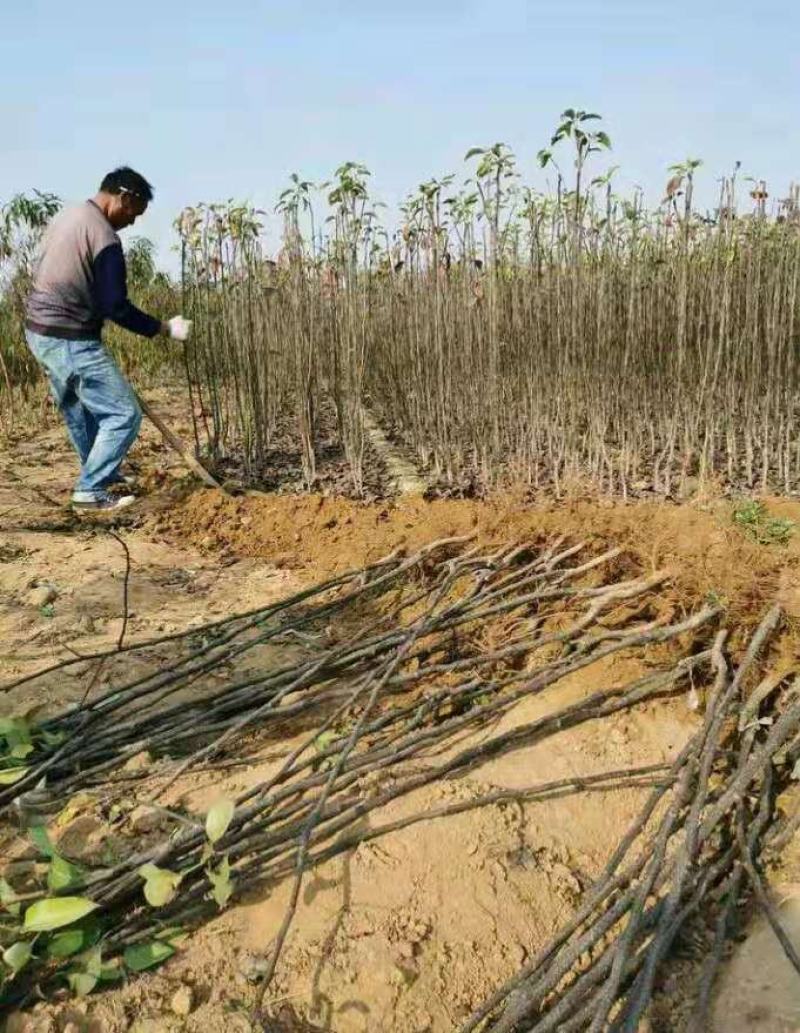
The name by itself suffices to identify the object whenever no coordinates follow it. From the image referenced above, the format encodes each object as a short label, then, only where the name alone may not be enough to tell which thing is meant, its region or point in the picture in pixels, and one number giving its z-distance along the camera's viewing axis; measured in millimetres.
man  3541
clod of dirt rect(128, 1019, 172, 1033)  1193
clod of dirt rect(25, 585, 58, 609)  2559
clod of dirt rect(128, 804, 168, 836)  1517
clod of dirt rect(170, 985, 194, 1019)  1214
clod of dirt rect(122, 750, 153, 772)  1621
